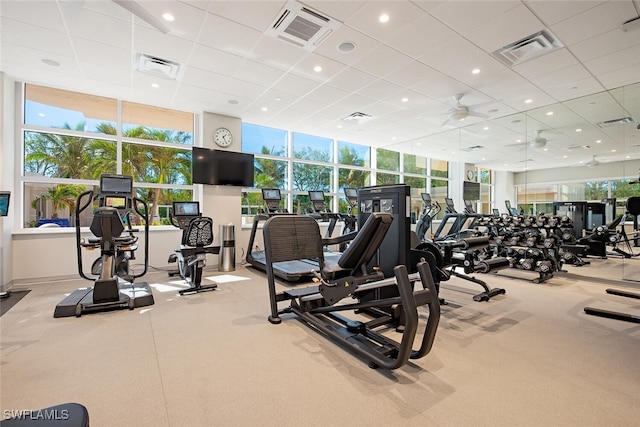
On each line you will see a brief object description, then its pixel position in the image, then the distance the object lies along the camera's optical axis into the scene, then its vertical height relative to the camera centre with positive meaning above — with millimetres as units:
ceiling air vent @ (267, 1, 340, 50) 3336 +2252
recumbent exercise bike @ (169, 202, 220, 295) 4473 -582
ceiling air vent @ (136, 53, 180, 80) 4313 +2221
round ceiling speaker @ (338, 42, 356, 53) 3947 +2243
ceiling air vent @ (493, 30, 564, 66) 3756 +2238
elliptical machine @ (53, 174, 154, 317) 3498 -421
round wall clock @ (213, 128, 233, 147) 6641 +1692
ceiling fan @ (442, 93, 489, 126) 5794 +2082
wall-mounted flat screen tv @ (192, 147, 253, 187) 6355 +985
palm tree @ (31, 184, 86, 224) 5391 +266
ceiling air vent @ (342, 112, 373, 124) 6820 +2252
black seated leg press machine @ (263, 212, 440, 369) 2045 -720
